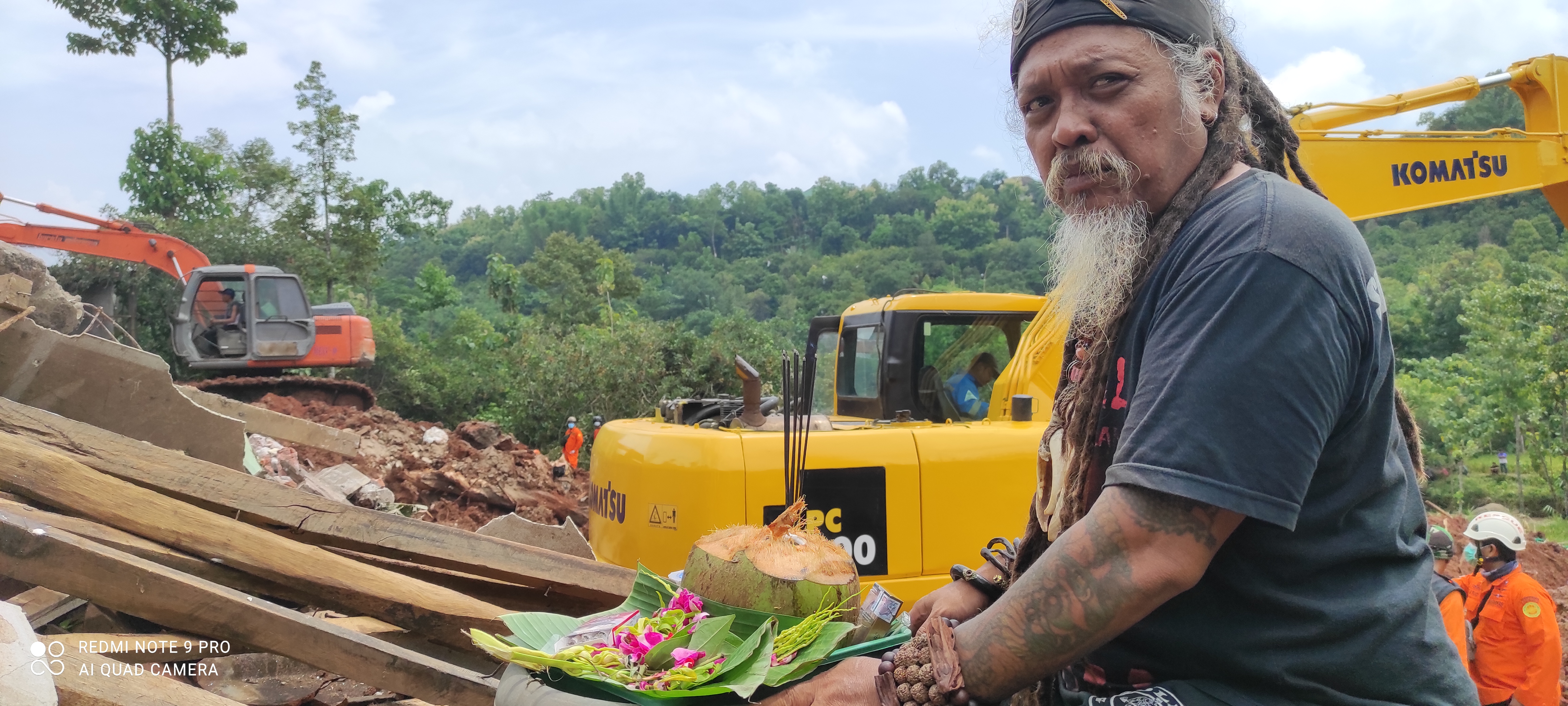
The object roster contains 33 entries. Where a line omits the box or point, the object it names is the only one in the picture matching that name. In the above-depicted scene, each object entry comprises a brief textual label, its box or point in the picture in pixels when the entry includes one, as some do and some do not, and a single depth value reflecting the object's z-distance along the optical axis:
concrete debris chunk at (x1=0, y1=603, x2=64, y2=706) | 2.23
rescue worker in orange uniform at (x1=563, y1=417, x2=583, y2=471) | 14.71
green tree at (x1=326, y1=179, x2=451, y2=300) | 27.89
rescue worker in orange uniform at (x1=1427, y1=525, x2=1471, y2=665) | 5.20
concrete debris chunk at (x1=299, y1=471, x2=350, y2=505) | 6.72
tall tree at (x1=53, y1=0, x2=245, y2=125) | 24.89
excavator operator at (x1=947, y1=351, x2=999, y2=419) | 6.68
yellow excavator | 4.95
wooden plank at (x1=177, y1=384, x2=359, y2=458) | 6.93
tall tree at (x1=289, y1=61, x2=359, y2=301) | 27.19
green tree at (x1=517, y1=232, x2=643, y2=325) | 33.47
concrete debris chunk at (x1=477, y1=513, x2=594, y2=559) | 4.88
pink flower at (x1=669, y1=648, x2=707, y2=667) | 1.67
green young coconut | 1.85
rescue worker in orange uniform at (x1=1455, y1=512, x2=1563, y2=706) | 5.62
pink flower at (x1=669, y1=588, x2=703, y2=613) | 1.88
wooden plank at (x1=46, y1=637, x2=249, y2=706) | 2.43
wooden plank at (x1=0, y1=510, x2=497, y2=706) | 2.75
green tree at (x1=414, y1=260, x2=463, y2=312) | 35.75
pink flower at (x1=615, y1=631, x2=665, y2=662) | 1.70
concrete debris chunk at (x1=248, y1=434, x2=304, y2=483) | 7.58
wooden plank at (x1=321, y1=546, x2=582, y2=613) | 3.69
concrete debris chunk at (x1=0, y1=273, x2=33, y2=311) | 5.05
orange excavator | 17.33
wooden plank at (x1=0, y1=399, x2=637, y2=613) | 3.60
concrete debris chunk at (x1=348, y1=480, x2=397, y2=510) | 7.76
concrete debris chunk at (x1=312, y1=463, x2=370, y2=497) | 7.87
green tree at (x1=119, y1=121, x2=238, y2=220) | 26.73
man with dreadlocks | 1.30
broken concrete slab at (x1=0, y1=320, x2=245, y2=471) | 5.09
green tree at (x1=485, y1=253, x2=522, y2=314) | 35.06
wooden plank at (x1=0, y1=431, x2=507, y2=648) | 3.16
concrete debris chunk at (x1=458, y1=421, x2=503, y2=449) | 15.07
